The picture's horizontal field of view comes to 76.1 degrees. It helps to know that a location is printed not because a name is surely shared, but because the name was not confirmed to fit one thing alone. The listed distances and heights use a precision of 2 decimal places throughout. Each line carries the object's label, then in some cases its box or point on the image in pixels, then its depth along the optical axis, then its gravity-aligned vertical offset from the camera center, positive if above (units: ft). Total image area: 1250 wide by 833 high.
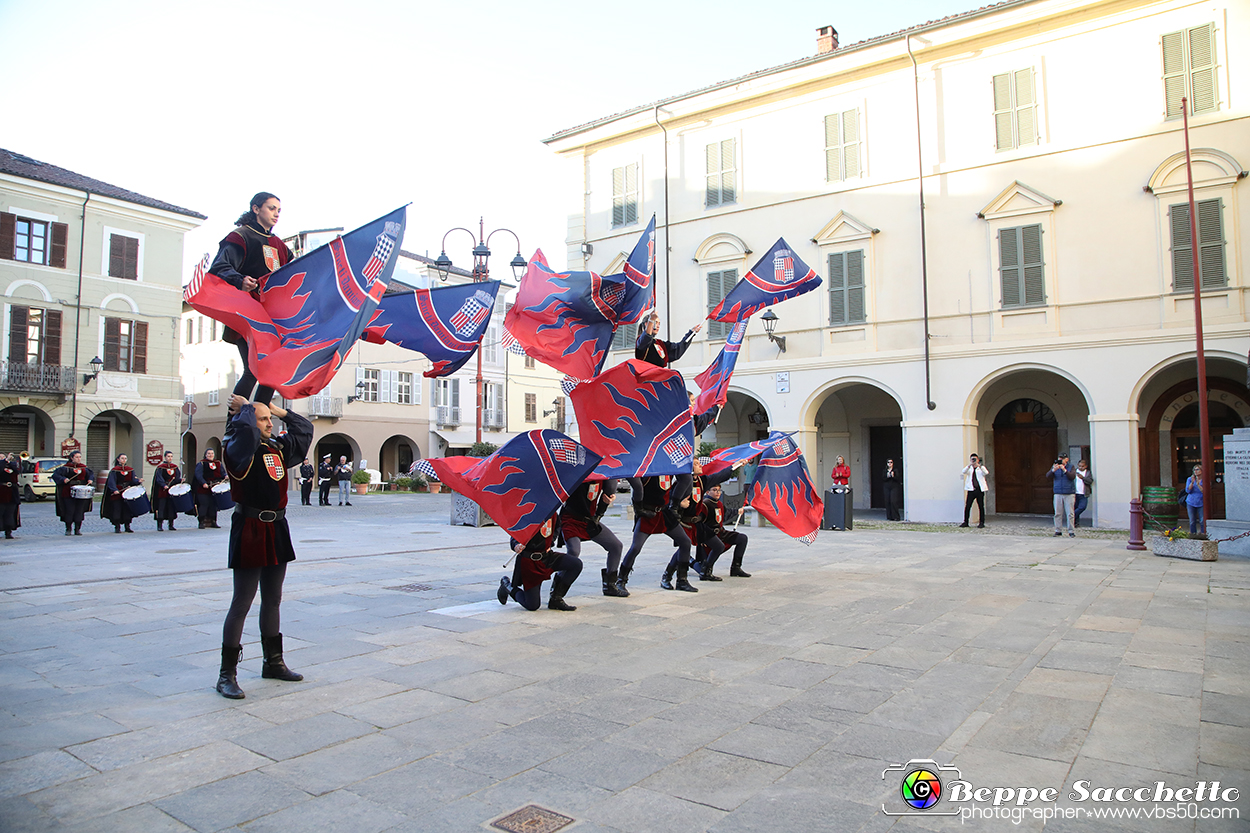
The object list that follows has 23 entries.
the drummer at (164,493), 58.08 -2.05
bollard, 45.09 -4.19
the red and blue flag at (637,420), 26.43 +1.40
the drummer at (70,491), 53.42 -1.73
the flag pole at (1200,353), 47.01 +6.71
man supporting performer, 16.42 -1.29
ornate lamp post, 62.23 +16.15
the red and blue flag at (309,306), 17.07 +3.51
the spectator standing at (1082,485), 57.11 -2.05
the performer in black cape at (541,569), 25.43 -3.46
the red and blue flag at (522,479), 24.85 -0.55
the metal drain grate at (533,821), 10.45 -4.79
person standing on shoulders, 17.25 +4.66
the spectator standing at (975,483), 62.23 -1.94
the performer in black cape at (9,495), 51.29 -1.88
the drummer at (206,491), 62.23 -2.08
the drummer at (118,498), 56.34 -2.32
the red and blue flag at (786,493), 34.04 -1.43
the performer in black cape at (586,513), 27.12 -1.77
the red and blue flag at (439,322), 21.26 +3.82
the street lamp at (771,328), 74.33 +12.31
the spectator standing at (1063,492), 55.93 -2.43
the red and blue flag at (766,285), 33.35 +7.38
